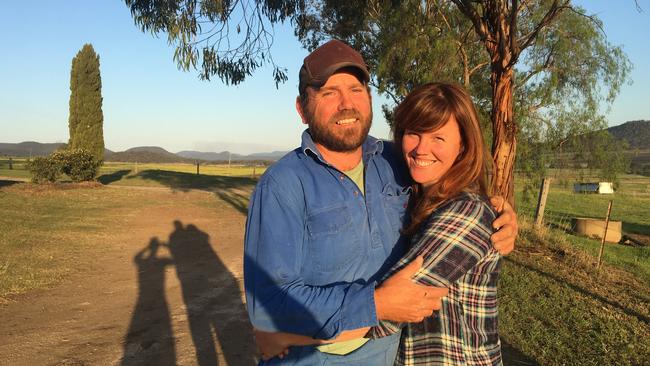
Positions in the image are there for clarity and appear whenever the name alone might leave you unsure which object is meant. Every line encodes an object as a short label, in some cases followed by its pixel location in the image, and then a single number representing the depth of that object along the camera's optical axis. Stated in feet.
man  4.77
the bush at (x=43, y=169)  67.21
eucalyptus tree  28.96
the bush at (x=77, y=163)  70.44
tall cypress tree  90.38
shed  112.47
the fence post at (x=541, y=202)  37.17
